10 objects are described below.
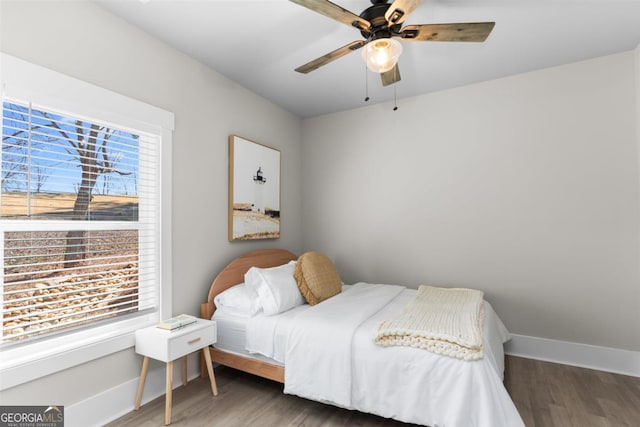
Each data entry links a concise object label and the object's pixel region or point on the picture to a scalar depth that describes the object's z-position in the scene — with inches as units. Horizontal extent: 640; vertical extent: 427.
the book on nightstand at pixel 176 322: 87.7
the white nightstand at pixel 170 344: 81.7
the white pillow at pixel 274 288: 99.4
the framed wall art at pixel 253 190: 123.1
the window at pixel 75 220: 68.6
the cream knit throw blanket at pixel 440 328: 70.5
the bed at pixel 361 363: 66.7
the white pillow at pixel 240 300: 100.7
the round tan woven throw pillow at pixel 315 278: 110.1
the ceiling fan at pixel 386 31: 67.9
